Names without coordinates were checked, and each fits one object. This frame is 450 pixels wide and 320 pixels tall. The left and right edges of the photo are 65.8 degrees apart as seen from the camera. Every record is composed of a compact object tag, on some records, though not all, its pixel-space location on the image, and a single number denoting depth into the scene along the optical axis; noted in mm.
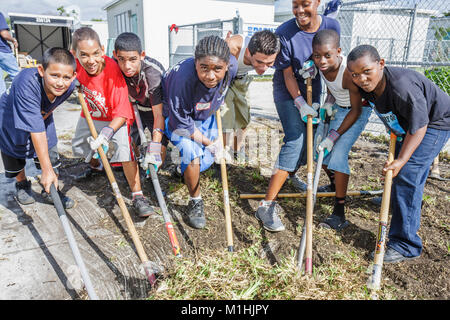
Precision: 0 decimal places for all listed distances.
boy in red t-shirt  2846
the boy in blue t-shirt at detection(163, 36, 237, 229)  2590
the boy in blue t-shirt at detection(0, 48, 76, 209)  2588
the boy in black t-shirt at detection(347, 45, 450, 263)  2289
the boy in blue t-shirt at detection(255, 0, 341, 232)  2934
